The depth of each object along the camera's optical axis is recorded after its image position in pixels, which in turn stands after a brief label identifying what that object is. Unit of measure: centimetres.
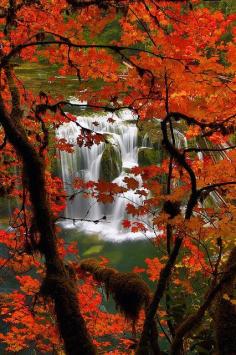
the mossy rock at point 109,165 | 1730
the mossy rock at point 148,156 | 1702
